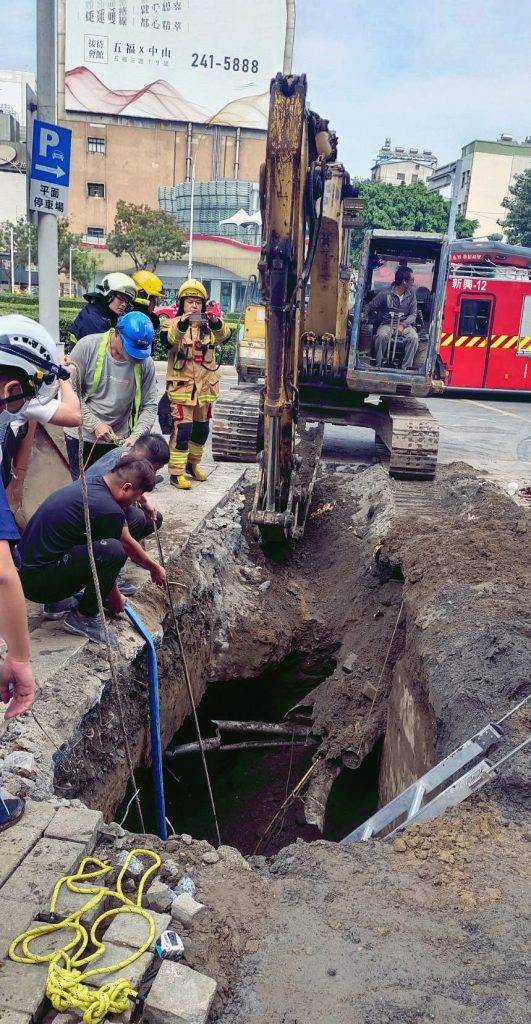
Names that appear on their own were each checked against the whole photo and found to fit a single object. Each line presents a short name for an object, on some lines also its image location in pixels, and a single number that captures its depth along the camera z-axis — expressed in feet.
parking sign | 22.08
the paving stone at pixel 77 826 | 9.99
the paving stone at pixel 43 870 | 8.99
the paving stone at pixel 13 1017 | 7.36
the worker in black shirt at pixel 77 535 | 13.91
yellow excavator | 19.03
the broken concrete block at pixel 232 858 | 10.84
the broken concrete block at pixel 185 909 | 9.23
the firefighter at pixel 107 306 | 19.88
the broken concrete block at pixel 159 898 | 9.40
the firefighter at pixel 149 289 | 20.78
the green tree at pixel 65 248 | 137.80
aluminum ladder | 11.59
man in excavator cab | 31.55
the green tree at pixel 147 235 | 135.95
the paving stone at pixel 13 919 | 8.35
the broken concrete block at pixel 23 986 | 7.57
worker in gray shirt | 18.06
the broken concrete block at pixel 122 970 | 8.01
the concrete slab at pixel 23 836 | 9.42
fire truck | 63.10
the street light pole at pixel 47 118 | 22.40
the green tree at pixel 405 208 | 140.36
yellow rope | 7.64
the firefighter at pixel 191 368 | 24.07
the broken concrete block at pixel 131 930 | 8.52
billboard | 145.48
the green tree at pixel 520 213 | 143.54
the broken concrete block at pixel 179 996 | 7.80
